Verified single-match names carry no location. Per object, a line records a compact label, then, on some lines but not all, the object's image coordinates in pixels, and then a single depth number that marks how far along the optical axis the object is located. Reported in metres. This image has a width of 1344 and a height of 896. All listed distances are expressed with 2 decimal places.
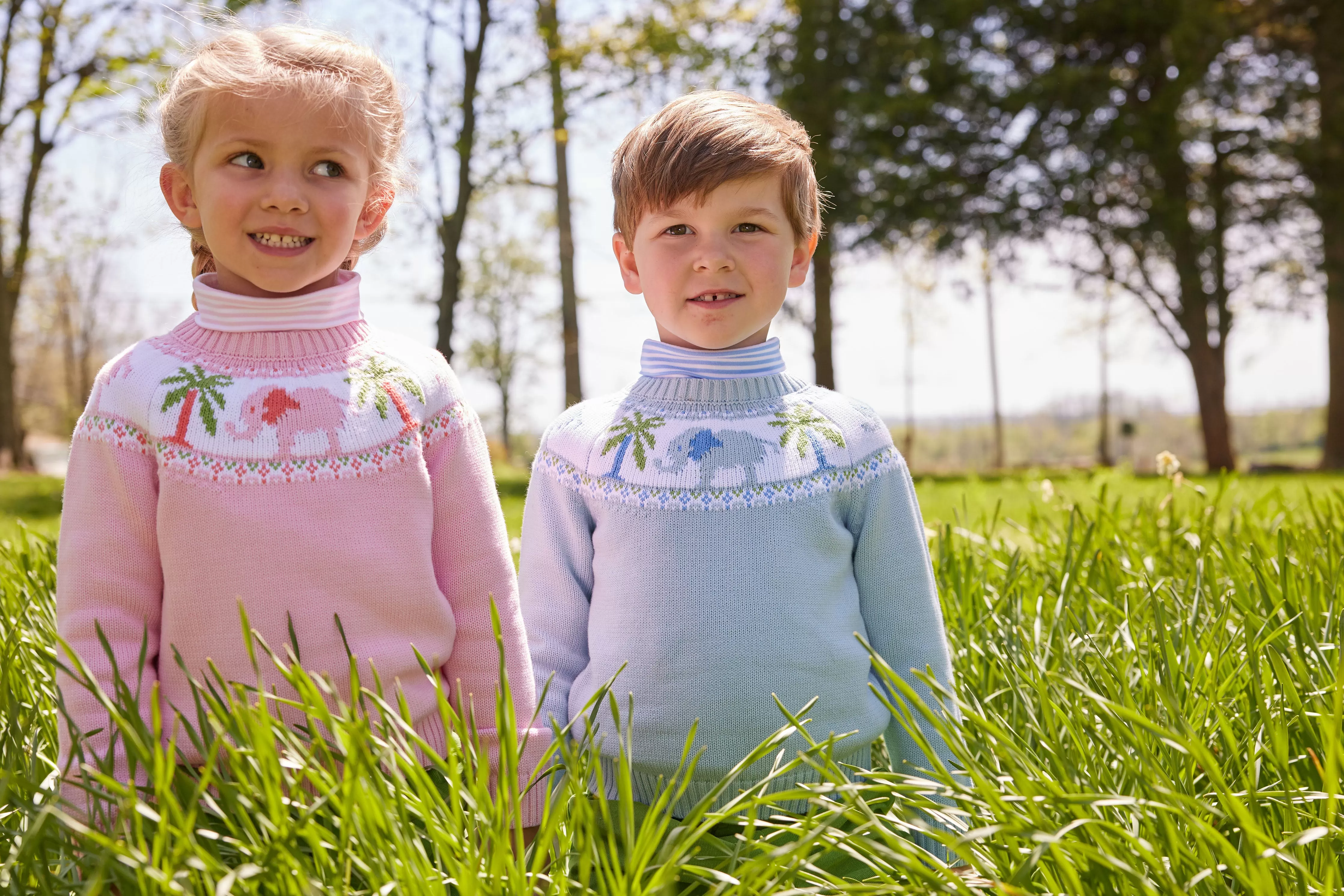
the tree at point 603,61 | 9.46
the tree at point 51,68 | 11.88
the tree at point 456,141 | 8.49
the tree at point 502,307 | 28.08
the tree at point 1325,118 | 13.05
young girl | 1.35
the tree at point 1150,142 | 13.41
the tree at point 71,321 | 19.52
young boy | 1.53
